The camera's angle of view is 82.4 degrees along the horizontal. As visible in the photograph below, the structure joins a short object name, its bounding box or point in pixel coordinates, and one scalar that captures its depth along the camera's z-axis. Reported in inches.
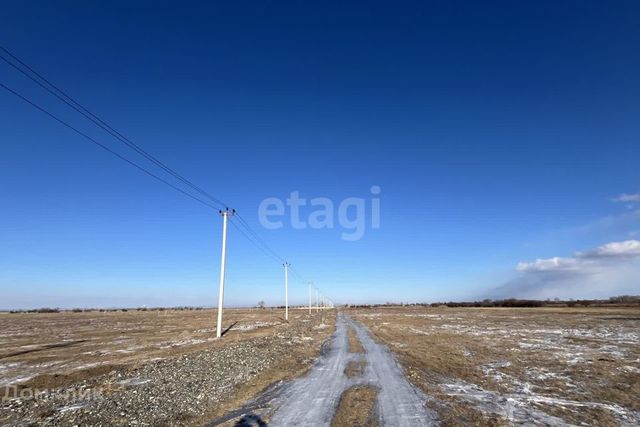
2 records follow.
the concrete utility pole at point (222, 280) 1233.4
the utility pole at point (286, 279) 2746.1
